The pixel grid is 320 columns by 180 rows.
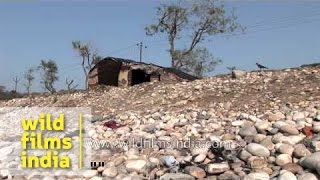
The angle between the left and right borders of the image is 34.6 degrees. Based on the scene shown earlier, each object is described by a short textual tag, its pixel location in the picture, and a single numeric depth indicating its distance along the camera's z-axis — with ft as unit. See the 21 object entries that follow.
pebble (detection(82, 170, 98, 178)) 22.67
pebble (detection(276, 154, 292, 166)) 20.51
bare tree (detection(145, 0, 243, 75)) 94.63
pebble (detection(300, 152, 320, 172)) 18.91
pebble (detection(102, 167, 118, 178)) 22.22
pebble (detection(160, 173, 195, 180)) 20.74
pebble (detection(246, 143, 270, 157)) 21.57
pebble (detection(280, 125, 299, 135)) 23.22
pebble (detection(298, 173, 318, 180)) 18.50
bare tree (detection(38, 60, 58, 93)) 119.31
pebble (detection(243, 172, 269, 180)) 19.56
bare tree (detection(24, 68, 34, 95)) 131.51
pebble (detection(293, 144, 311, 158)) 20.52
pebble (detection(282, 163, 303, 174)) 19.53
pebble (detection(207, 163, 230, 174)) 20.84
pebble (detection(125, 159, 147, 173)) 22.29
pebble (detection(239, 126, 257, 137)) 24.33
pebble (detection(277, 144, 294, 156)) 21.15
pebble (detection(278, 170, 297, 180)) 18.65
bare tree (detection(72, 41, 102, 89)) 102.17
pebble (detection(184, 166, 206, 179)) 20.91
